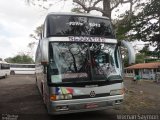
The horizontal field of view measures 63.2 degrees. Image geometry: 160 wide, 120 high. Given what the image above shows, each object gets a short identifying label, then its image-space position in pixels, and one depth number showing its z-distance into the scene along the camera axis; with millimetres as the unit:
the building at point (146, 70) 26388
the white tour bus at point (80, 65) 4169
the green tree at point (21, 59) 46141
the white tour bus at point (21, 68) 27297
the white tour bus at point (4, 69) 18404
